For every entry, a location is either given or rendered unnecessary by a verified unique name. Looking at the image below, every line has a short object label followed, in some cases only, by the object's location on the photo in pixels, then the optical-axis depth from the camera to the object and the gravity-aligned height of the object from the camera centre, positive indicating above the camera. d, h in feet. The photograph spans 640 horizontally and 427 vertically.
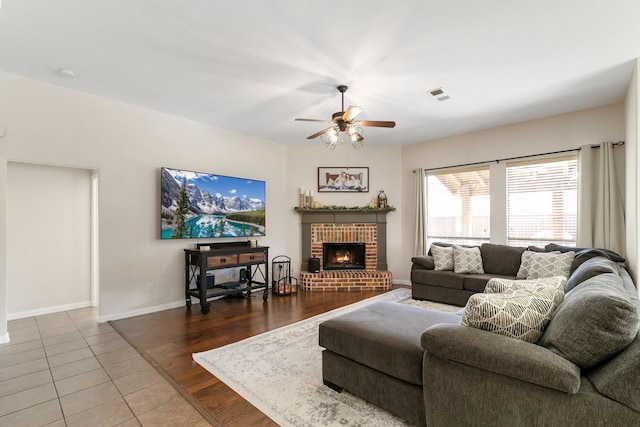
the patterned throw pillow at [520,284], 6.20 -1.45
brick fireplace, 19.77 -1.15
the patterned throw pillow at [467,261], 14.80 -2.27
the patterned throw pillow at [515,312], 5.21 -1.71
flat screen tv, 14.24 +0.44
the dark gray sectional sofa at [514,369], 4.10 -2.46
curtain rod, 13.57 +2.88
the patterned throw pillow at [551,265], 12.17 -2.07
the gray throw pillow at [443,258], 15.43 -2.20
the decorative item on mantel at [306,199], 19.86 +0.95
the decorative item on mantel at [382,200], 19.99 +0.89
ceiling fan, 10.39 +3.20
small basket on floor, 17.03 -3.73
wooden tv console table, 13.60 -2.38
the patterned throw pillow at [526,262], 13.26 -2.11
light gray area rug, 6.44 -4.20
